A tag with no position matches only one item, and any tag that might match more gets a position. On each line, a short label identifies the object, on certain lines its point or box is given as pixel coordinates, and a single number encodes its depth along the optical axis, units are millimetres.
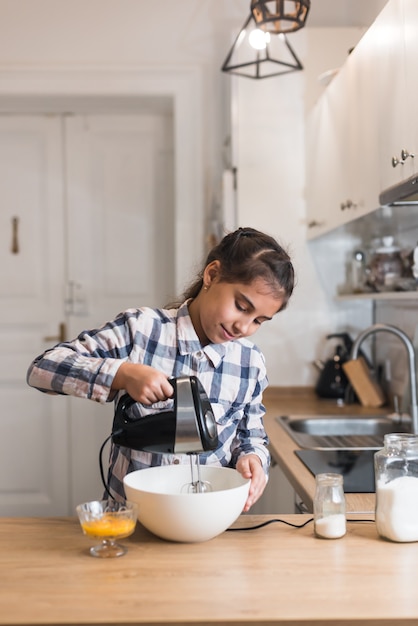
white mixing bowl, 1301
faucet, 2547
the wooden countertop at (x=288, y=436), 1839
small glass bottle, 1399
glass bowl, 1304
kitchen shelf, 2344
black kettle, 3301
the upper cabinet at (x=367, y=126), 1896
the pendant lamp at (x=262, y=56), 3273
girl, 1531
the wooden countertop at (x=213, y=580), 1055
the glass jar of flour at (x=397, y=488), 1373
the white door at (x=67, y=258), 3824
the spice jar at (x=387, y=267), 2811
